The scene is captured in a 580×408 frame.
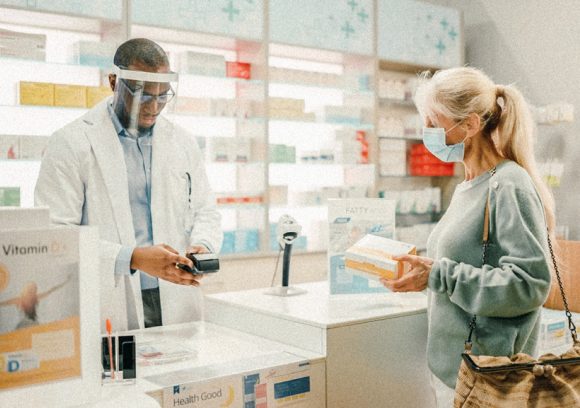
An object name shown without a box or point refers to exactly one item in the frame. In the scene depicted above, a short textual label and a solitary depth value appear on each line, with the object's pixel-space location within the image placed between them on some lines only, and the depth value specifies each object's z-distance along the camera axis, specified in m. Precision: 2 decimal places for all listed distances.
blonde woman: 1.68
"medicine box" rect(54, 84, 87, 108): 4.14
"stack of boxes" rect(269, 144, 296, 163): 5.14
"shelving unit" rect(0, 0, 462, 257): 4.25
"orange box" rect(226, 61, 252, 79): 4.96
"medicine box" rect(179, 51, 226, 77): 4.70
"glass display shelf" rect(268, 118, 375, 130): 5.18
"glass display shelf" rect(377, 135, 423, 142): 5.88
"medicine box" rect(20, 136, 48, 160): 4.07
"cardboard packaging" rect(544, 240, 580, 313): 3.69
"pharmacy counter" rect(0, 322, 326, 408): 1.62
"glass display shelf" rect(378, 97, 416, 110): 5.86
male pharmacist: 2.22
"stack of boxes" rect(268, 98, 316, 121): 5.11
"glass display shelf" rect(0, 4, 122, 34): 4.04
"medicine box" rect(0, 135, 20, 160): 4.01
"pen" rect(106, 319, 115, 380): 1.58
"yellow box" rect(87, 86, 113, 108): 4.22
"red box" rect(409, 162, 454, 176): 6.13
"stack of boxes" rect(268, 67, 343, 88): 5.16
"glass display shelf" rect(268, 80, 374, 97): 5.22
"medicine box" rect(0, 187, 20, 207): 4.01
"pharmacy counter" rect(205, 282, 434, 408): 2.00
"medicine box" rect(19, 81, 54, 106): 4.05
